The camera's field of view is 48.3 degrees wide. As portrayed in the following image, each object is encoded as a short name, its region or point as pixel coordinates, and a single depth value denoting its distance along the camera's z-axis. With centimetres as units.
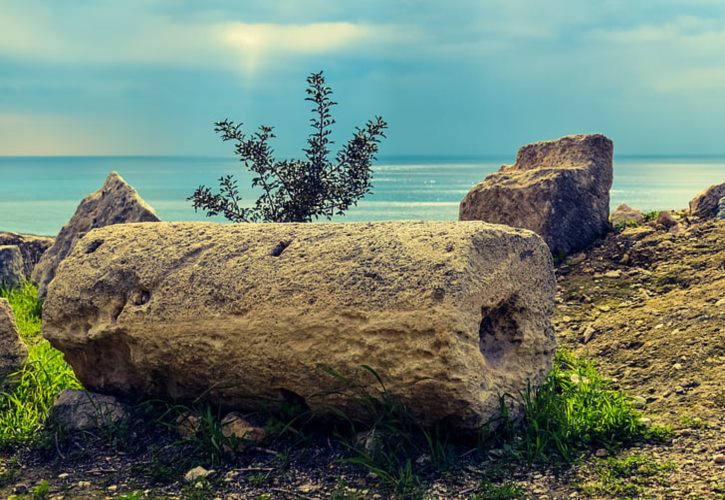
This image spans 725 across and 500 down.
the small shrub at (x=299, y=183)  969
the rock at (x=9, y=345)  619
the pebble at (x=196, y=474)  472
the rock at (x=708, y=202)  944
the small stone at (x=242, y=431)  495
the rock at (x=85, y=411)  546
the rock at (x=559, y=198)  898
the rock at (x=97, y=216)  943
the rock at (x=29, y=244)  1123
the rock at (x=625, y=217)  962
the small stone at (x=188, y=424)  514
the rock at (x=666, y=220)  924
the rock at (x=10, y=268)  1012
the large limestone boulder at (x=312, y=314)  447
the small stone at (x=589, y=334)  689
